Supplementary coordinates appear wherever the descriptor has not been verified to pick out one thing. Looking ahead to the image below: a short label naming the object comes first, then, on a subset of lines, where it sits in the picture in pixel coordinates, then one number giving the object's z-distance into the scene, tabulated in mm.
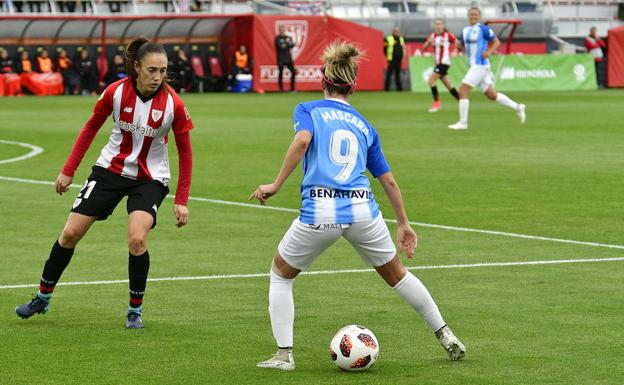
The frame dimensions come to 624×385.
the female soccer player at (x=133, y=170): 8992
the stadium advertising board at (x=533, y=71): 50406
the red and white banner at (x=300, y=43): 50562
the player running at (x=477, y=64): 28453
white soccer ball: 7625
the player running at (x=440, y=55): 32938
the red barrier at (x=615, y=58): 53969
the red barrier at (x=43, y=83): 49969
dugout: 50969
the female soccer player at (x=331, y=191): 7539
